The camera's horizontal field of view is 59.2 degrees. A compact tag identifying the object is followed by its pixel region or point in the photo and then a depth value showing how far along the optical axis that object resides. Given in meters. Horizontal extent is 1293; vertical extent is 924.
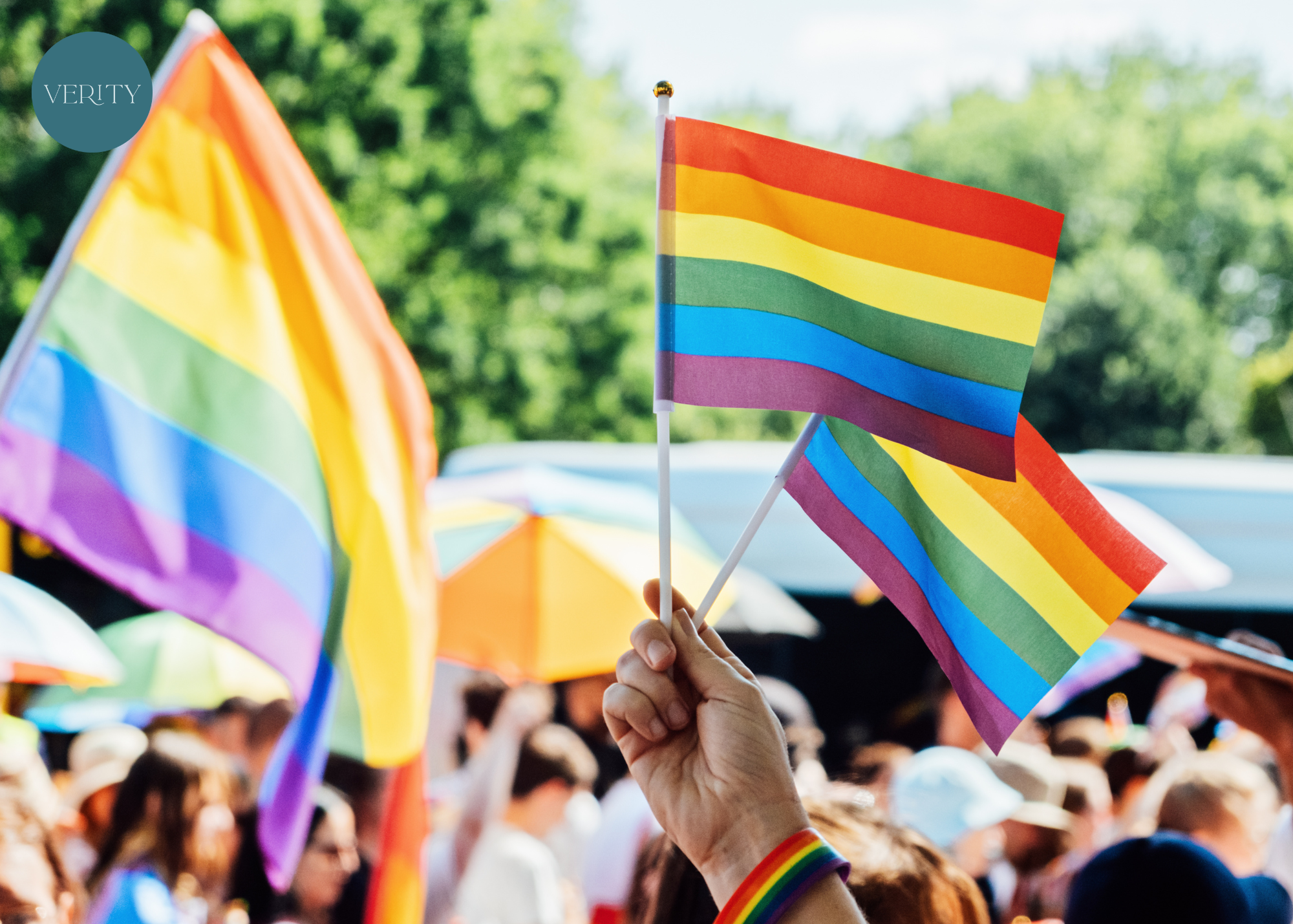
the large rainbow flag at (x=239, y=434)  2.82
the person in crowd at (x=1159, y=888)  2.21
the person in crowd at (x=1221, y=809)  3.41
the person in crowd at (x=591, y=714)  5.67
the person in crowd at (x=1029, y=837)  4.30
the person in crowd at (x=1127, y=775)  5.03
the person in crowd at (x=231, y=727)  4.91
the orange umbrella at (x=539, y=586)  5.10
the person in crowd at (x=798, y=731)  4.96
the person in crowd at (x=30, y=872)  2.68
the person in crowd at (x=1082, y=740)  5.38
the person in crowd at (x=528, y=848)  3.82
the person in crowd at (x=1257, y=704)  2.81
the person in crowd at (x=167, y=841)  3.07
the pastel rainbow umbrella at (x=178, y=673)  5.40
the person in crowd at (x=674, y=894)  1.86
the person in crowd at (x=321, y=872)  3.89
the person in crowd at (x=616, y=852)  4.18
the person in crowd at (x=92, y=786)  3.99
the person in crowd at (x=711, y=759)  1.37
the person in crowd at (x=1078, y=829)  4.18
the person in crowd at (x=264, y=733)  4.44
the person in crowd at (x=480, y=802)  4.04
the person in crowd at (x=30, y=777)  3.19
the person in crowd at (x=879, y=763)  5.05
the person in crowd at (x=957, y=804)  3.93
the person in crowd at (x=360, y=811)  3.89
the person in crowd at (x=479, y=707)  4.80
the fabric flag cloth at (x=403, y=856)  3.02
